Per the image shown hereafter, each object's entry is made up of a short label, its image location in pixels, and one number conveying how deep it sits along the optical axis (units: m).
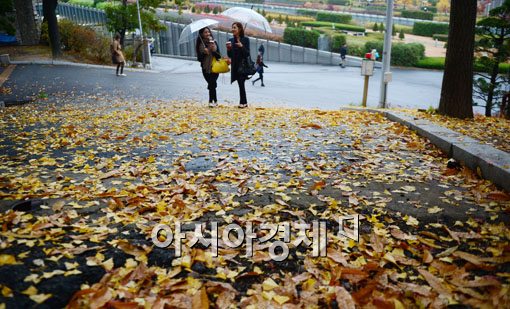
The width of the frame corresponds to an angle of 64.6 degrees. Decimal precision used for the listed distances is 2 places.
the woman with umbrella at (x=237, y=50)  8.78
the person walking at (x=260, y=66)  19.92
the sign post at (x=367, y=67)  11.33
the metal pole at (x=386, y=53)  11.61
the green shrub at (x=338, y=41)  35.41
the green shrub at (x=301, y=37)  37.16
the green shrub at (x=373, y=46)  33.49
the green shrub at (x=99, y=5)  51.34
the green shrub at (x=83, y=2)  56.99
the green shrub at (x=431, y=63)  30.62
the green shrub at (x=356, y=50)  34.31
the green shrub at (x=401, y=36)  38.57
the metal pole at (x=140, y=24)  26.16
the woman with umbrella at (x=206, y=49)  9.12
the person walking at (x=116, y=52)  18.36
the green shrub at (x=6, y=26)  27.20
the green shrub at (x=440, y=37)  41.23
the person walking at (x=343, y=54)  31.83
